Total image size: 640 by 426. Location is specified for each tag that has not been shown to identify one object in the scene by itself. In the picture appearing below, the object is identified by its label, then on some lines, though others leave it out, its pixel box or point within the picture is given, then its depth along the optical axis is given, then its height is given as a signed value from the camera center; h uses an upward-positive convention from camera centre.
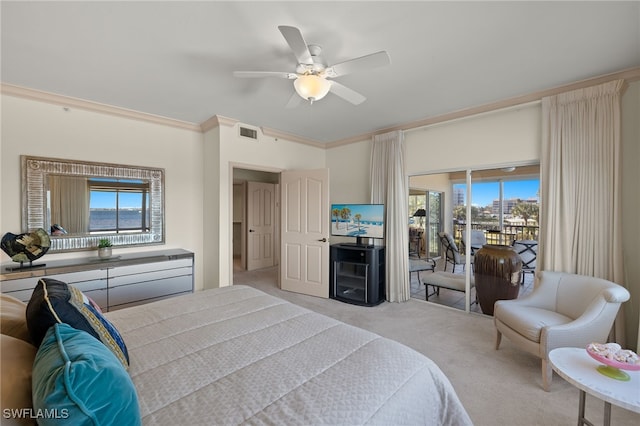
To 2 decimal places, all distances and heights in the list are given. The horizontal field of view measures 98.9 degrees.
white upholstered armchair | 2.02 -0.86
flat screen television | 3.96 -0.14
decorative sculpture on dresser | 2.57 -0.35
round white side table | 1.29 -0.87
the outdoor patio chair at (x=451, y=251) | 3.89 -0.58
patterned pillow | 1.01 -0.41
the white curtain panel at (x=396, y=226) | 3.98 -0.21
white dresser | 2.54 -0.72
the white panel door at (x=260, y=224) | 6.09 -0.31
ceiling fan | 1.81 +1.01
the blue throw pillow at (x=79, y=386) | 0.67 -0.47
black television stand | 3.86 -0.94
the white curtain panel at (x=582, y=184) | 2.49 +0.28
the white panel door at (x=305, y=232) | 4.21 -0.34
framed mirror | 2.92 +0.09
